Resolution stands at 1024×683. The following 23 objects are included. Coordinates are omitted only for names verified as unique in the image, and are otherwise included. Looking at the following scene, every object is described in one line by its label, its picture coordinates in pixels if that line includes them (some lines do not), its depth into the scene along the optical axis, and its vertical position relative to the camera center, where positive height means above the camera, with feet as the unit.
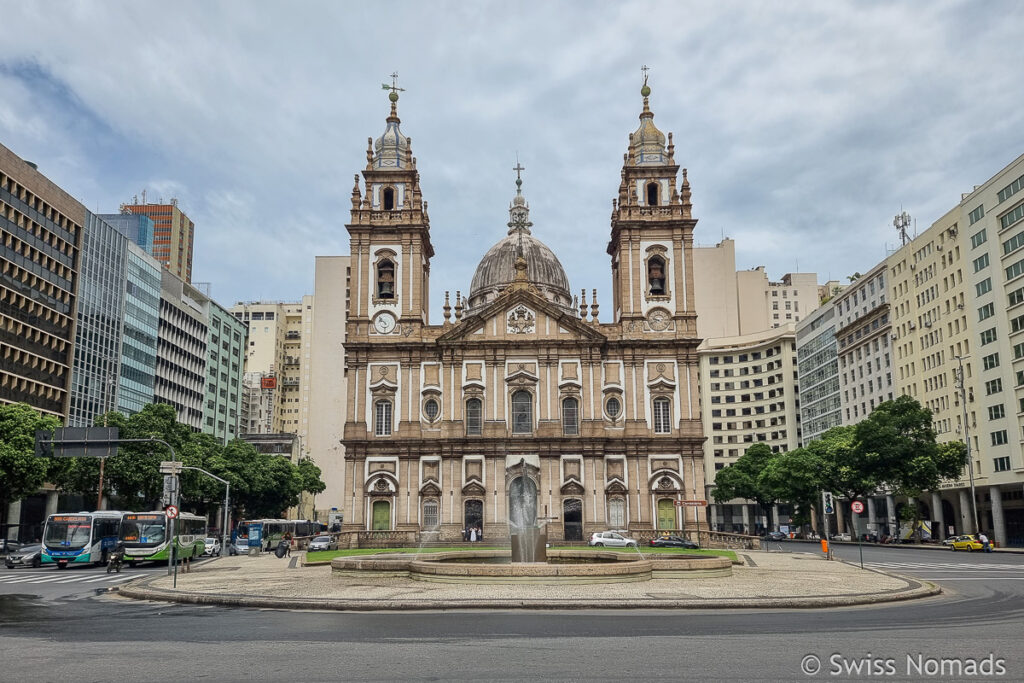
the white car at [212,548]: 163.65 -8.03
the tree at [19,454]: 145.79 +7.94
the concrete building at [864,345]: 264.72 +46.39
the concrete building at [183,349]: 291.99 +51.03
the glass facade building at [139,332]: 261.85 +50.49
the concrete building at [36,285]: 200.95 +50.65
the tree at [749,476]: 295.69 +7.76
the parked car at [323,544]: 174.19 -7.79
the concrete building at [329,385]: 404.36 +51.95
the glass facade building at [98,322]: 233.35 +47.76
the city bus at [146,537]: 131.34 -4.68
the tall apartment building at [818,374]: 309.83 +43.81
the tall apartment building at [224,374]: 337.52 +48.95
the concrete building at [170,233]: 497.87 +147.71
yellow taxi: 174.29 -8.58
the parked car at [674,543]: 171.53 -8.01
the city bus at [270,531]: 182.70 -6.19
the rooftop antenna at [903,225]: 275.94 +81.74
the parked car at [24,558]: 128.42 -7.48
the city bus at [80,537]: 130.11 -4.70
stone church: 197.26 +24.76
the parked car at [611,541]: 166.61 -7.30
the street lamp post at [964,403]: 198.59 +20.92
